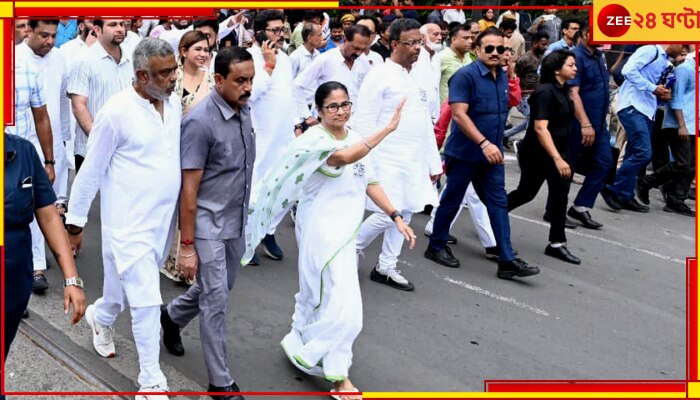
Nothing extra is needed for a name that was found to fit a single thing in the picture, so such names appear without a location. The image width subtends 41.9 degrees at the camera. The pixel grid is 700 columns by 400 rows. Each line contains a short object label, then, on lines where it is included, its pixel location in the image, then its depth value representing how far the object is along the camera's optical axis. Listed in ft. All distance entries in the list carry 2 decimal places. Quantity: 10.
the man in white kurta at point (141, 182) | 14.08
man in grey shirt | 14.37
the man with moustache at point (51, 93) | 18.83
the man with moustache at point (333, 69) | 25.63
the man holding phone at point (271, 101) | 22.58
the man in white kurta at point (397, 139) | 21.29
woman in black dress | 23.77
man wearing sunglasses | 21.94
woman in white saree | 15.28
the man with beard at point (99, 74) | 20.08
